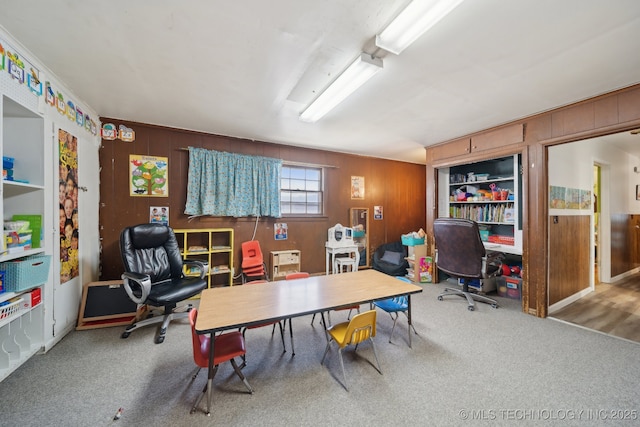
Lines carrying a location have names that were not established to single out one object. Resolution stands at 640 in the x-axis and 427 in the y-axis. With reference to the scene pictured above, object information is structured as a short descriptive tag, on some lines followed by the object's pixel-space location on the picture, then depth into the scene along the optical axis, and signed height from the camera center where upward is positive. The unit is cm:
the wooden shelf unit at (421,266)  432 -96
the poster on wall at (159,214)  344 -1
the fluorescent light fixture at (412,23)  131 +114
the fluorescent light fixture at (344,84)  187 +117
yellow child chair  168 -87
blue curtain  361 +46
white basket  167 -71
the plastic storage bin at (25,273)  176 -45
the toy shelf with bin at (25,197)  189 +14
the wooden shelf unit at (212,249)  351 -53
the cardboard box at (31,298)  191 -69
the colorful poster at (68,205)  232 +9
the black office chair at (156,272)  237 -65
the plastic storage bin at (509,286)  350 -111
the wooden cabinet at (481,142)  316 +105
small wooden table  151 -67
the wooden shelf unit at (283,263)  404 -85
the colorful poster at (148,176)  333 +53
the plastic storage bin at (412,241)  441 -52
